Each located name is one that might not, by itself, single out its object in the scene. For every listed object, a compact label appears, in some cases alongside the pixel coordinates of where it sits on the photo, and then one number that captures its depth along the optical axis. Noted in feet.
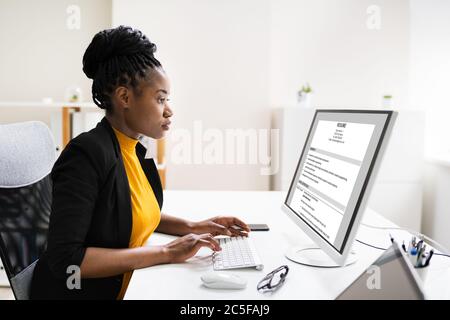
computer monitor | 3.05
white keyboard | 3.47
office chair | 3.62
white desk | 3.01
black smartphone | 4.60
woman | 3.18
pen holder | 3.09
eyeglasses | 3.06
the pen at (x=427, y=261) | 3.13
